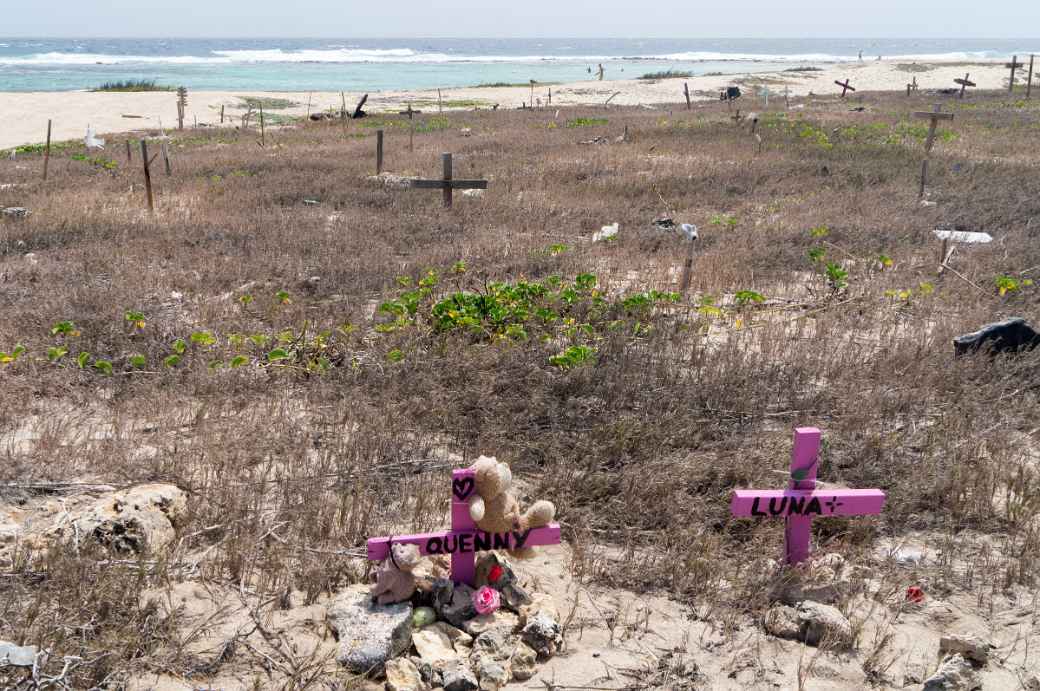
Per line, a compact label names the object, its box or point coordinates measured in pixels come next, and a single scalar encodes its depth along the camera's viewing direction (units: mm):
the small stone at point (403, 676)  3025
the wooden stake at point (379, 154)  15495
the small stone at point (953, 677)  2959
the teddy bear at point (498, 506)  3318
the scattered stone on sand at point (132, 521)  3705
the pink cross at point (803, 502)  3654
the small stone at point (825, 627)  3295
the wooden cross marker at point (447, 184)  12531
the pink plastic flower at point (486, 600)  3366
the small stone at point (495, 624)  3318
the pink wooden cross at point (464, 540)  3346
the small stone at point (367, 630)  3125
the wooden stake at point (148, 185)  11902
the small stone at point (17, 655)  2797
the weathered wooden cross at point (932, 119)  11898
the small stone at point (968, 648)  3150
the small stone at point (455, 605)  3400
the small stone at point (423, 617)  3357
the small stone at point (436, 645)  3184
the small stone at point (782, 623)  3408
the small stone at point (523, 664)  3145
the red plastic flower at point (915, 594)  3590
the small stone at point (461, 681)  3031
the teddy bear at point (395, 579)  3291
